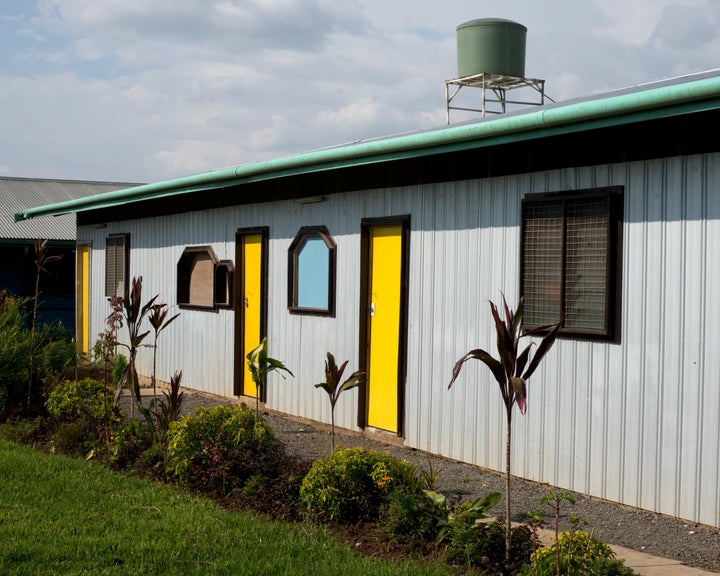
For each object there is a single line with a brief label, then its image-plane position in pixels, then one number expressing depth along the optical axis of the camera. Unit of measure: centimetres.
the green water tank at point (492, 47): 1661
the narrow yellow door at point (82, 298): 1722
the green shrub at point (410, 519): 554
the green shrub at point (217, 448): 693
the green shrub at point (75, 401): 909
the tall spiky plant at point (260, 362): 906
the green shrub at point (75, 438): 852
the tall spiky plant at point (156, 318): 878
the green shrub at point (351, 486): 602
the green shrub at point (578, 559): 451
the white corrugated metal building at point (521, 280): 651
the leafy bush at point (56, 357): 1105
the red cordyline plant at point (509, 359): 493
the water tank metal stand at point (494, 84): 1661
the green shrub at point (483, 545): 511
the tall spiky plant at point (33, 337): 1025
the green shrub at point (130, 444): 787
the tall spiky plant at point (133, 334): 834
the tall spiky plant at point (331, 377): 729
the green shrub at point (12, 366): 1032
